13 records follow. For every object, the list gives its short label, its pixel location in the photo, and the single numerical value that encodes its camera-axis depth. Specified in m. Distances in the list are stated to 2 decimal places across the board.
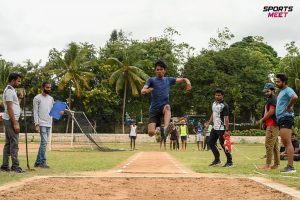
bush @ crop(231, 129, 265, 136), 46.94
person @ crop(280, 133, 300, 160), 14.73
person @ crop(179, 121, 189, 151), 27.43
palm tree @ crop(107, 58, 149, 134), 53.25
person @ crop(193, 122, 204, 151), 28.34
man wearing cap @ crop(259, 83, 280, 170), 11.05
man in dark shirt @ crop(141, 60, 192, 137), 8.67
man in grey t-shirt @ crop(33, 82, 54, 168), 11.41
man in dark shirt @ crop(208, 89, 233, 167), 12.12
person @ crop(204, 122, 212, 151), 25.56
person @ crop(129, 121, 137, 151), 28.59
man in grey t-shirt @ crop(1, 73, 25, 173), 9.84
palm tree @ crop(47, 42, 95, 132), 52.59
